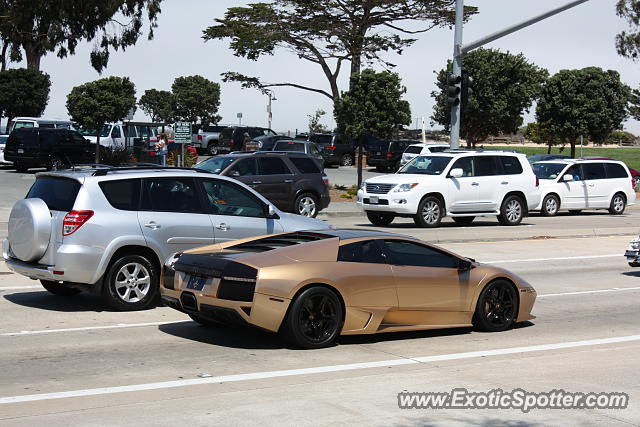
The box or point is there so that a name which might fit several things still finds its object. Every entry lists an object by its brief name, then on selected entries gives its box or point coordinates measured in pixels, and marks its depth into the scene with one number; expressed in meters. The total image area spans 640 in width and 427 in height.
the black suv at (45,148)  40.25
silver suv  10.77
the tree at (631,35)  67.00
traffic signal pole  25.62
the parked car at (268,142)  42.31
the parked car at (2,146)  43.16
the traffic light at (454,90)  26.86
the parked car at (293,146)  40.88
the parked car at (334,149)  54.38
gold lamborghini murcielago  8.96
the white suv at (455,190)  23.56
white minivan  30.48
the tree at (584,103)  54.00
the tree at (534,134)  60.12
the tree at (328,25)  59.53
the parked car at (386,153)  51.97
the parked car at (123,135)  44.84
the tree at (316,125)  83.96
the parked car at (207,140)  58.09
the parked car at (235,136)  55.62
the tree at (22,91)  67.25
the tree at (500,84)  57.78
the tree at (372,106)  37.59
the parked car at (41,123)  47.61
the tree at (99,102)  41.38
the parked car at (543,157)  41.82
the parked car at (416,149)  43.86
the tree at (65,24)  64.50
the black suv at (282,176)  23.62
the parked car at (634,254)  15.95
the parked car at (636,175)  45.66
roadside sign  29.08
